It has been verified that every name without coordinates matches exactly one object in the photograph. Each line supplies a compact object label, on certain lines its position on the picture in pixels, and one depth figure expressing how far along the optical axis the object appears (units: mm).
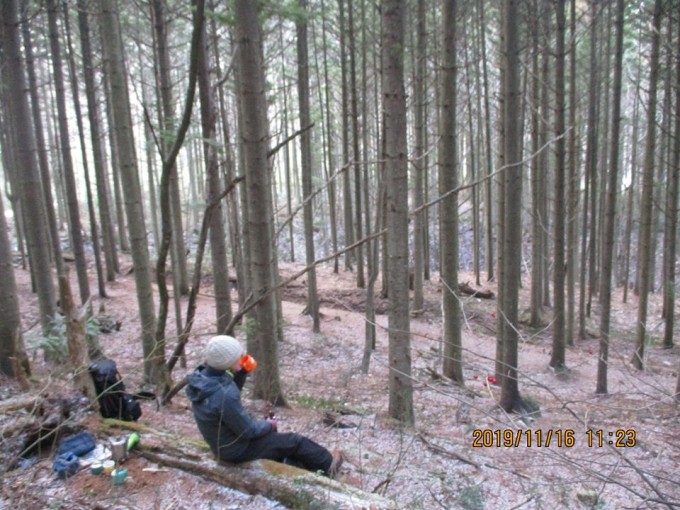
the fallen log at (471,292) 15548
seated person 3547
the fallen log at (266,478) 3240
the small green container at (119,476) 3488
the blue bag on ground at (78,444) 3770
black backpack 4520
